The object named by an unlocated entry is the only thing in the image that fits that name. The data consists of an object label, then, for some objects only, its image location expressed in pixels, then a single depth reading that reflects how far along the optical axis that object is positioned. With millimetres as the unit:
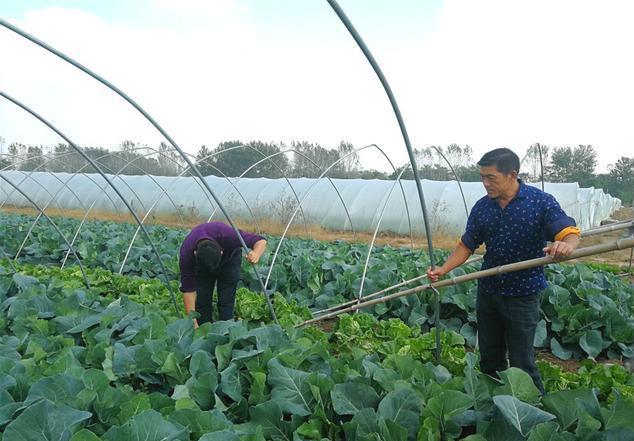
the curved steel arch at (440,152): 7699
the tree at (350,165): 20044
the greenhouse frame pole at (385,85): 2346
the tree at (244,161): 23969
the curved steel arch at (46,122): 3957
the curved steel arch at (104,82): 3053
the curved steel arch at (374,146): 7759
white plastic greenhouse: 14680
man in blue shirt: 2887
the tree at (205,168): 23684
